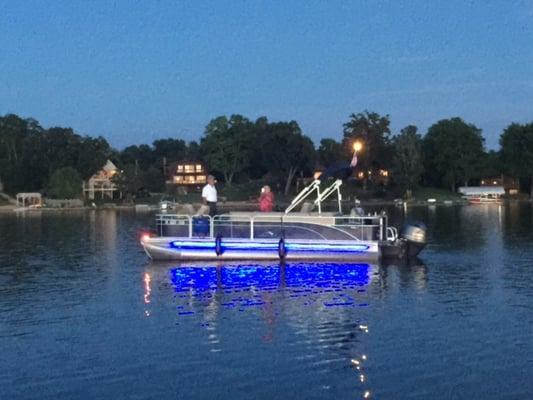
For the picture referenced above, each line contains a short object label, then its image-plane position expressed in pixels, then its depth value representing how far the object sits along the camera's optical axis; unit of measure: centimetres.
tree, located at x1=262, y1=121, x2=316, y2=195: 17388
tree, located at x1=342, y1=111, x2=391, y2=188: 17200
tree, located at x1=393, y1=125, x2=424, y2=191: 17175
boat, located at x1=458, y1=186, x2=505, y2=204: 17541
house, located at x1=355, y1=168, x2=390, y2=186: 17788
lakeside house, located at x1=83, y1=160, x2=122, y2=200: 18588
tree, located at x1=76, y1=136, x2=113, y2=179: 17812
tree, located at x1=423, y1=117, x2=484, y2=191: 18775
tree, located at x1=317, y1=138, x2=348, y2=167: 17300
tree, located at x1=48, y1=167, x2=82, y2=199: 16712
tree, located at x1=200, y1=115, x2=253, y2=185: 18725
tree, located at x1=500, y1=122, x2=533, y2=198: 18700
